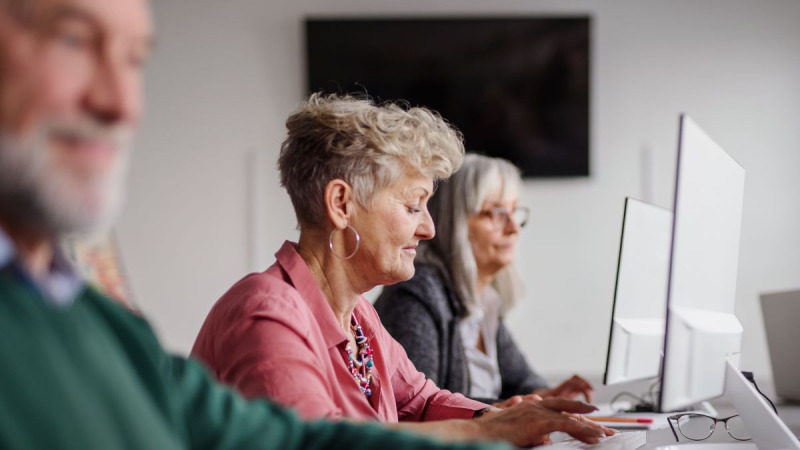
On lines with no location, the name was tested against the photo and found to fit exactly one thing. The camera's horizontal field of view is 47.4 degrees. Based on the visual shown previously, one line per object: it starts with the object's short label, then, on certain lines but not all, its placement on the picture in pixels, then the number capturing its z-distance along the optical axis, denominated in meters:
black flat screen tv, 4.29
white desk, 1.62
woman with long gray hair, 2.38
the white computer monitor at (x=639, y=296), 1.79
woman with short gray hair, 1.36
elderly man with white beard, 0.66
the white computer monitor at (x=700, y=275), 1.12
